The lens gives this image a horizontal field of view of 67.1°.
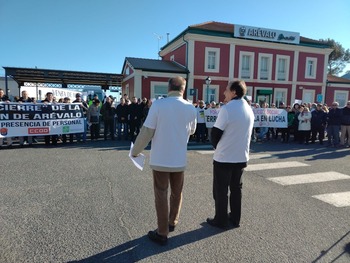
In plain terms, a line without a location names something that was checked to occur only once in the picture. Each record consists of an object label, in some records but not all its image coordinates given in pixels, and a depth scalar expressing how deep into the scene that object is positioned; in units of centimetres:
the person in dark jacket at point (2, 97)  1024
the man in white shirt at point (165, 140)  320
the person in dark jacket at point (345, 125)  1205
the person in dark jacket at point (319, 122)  1284
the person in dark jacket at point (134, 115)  1242
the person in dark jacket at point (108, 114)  1241
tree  5572
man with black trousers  359
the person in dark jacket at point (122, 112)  1234
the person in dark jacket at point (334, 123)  1207
